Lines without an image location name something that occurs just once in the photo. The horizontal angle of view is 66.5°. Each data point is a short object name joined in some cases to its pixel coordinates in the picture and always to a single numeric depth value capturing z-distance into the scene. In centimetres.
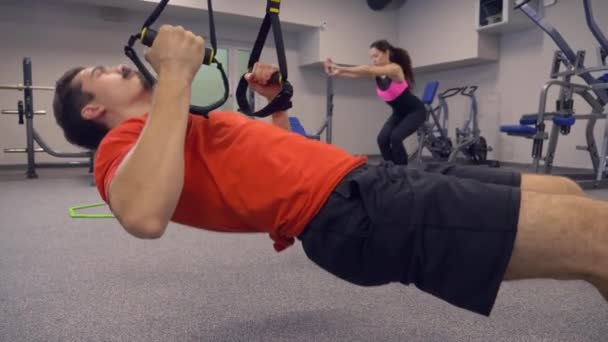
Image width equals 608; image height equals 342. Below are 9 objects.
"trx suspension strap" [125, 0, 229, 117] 86
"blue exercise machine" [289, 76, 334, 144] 515
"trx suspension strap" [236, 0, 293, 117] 106
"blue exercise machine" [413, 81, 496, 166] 629
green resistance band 275
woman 371
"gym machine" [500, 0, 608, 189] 359
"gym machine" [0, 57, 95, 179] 464
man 79
